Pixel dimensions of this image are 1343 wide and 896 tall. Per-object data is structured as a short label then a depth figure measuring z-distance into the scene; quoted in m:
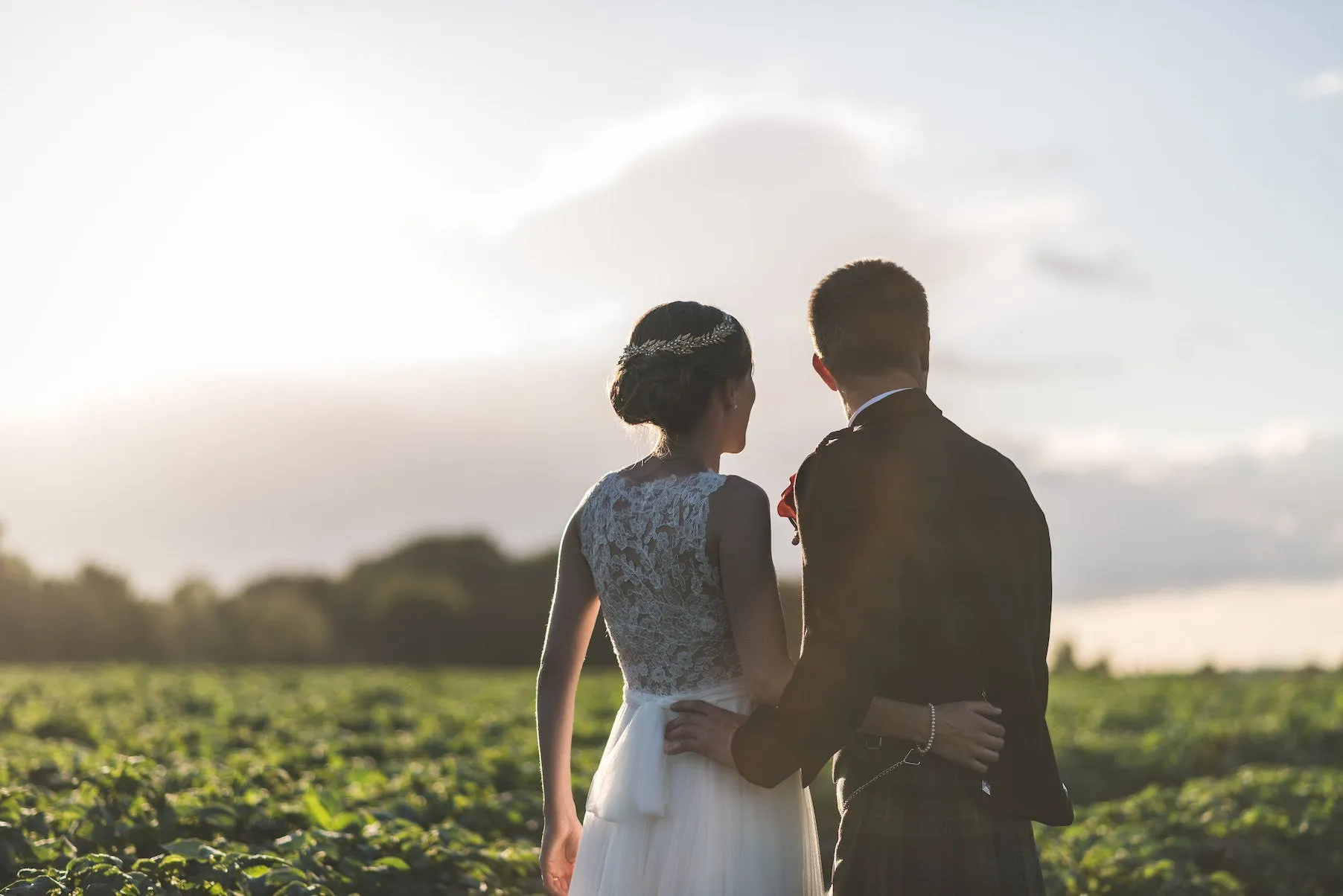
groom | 3.35
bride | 3.69
